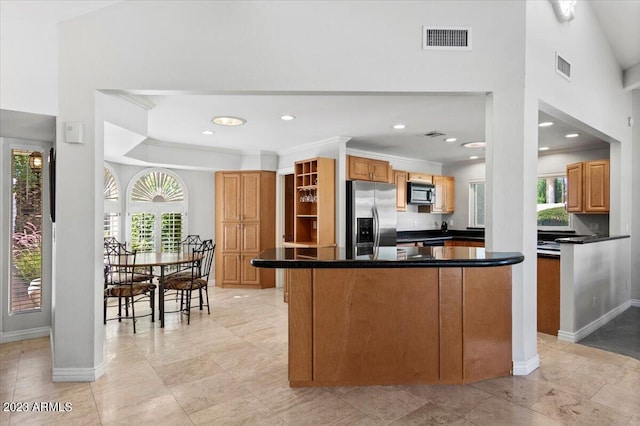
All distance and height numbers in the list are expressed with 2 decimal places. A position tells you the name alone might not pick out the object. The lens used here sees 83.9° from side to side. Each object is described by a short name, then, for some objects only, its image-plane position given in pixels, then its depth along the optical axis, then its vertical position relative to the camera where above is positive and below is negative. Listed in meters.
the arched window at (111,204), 5.79 +0.16
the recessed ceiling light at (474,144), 5.52 +1.08
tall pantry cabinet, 6.45 -0.21
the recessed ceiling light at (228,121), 4.30 +1.15
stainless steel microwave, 6.66 +0.39
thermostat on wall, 2.72 +0.62
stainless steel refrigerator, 5.27 -0.01
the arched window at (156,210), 6.12 +0.07
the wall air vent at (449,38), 2.84 +1.40
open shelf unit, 5.15 +0.18
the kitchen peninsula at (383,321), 2.62 -0.80
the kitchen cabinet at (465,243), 6.98 -0.61
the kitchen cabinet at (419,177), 6.75 +0.70
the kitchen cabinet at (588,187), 4.92 +0.36
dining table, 4.16 -0.58
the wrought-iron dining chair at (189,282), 4.44 -0.88
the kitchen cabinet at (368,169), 5.40 +0.70
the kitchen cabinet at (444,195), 7.33 +0.38
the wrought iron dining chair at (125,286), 4.06 -0.87
